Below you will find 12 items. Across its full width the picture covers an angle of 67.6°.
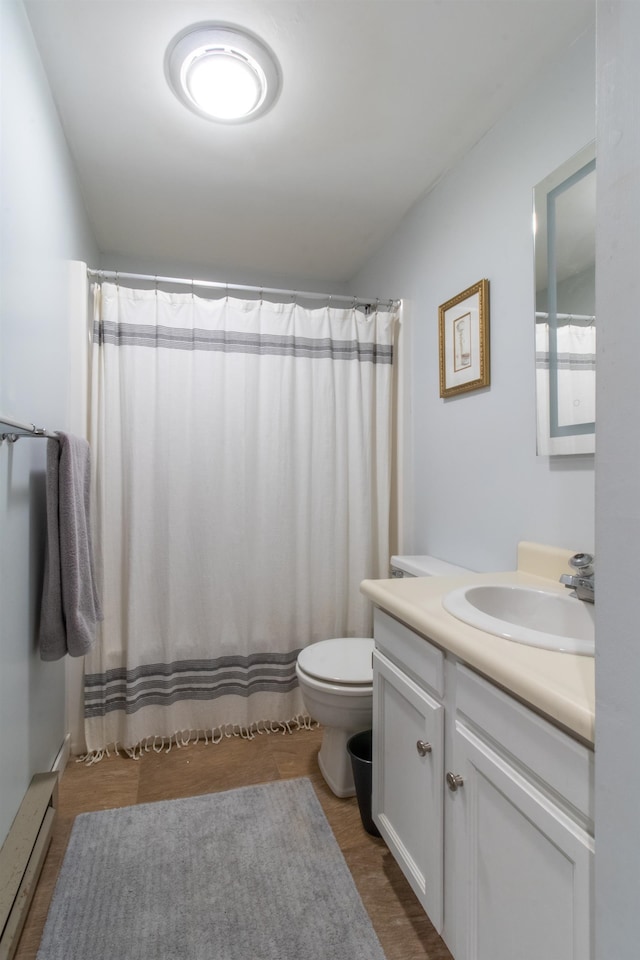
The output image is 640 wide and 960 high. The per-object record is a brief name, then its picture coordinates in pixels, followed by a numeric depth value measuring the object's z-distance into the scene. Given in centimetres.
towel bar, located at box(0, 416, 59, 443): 105
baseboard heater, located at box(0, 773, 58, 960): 111
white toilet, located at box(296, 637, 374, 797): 167
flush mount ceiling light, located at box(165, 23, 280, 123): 135
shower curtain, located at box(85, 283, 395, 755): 203
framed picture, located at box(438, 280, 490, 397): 171
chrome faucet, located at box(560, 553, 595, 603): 117
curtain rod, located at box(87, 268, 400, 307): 200
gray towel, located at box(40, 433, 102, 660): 148
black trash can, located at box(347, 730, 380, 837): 154
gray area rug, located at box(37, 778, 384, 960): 119
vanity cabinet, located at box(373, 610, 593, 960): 71
